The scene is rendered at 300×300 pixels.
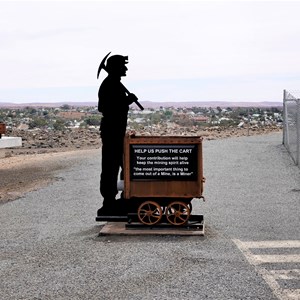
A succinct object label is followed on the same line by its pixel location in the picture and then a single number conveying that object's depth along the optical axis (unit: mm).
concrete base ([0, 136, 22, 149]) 29062
